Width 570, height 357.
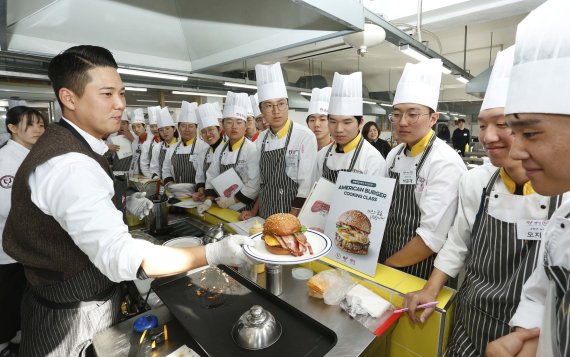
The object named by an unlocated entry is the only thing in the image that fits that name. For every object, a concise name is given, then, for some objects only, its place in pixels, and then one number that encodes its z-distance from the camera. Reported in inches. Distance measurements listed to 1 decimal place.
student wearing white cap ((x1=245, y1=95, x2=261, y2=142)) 190.9
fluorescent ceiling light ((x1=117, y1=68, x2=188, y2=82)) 120.6
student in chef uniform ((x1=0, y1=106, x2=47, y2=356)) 89.7
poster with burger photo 57.9
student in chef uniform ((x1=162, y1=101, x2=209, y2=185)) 173.1
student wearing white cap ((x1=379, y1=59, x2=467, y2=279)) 63.0
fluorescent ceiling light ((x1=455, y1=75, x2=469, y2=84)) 240.7
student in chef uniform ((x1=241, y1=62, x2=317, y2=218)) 104.3
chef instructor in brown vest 37.5
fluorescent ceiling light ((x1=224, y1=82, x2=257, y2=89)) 219.1
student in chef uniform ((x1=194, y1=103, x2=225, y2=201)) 156.8
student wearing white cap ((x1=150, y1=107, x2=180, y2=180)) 203.8
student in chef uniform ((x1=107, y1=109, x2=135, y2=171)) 244.2
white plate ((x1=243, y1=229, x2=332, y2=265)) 46.2
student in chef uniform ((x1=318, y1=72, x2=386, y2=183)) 85.0
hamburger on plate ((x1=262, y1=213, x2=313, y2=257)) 51.6
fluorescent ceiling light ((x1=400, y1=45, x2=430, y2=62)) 138.4
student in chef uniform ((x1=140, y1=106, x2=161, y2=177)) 235.9
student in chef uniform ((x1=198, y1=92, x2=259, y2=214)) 125.0
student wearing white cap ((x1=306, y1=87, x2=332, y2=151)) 139.2
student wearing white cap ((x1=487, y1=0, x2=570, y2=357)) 25.8
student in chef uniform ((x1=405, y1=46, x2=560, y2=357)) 44.3
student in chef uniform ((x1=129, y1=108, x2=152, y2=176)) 245.8
